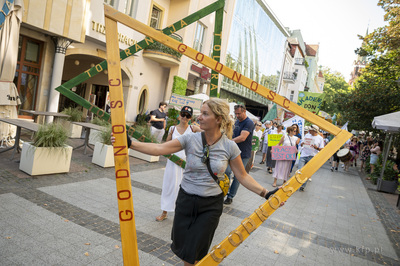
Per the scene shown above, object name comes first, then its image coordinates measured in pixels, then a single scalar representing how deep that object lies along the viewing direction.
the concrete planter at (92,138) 11.13
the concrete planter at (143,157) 10.09
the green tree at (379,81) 14.48
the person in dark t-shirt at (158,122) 11.16
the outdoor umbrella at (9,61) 7.98
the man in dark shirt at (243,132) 5.90
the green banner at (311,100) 15.01
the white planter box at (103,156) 8.09
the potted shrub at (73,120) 11.85
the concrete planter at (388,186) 11.84
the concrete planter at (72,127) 11.84
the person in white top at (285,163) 9.21
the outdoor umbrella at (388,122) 10.29
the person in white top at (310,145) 9.49
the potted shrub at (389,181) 11.84
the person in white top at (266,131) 14.87
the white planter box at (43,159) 6.14
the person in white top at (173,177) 4.84
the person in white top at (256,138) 7.86
